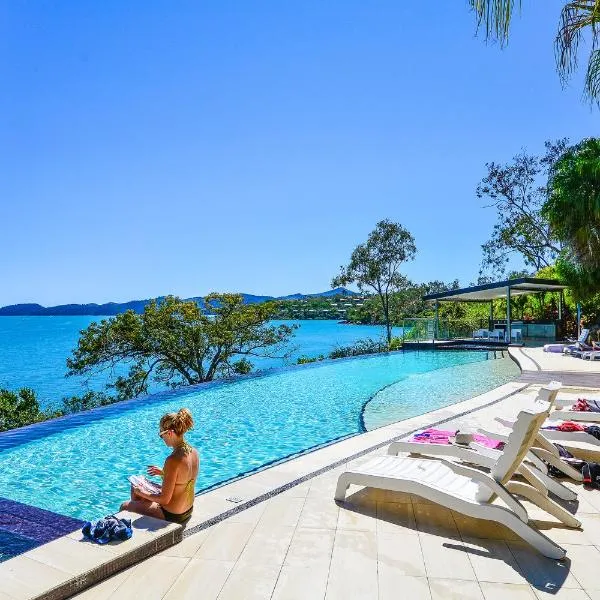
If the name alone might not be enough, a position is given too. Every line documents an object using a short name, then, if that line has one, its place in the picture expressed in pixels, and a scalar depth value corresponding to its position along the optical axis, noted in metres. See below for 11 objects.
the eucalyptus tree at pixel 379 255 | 27.31
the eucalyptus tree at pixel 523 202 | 32.06
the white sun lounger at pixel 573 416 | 5.76
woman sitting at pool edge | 3.48
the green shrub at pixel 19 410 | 10.65
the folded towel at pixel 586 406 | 6.95
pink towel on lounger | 5.14
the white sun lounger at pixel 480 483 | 3.33
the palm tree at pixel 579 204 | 14.20
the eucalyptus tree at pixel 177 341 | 14.66
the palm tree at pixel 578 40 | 3.33
